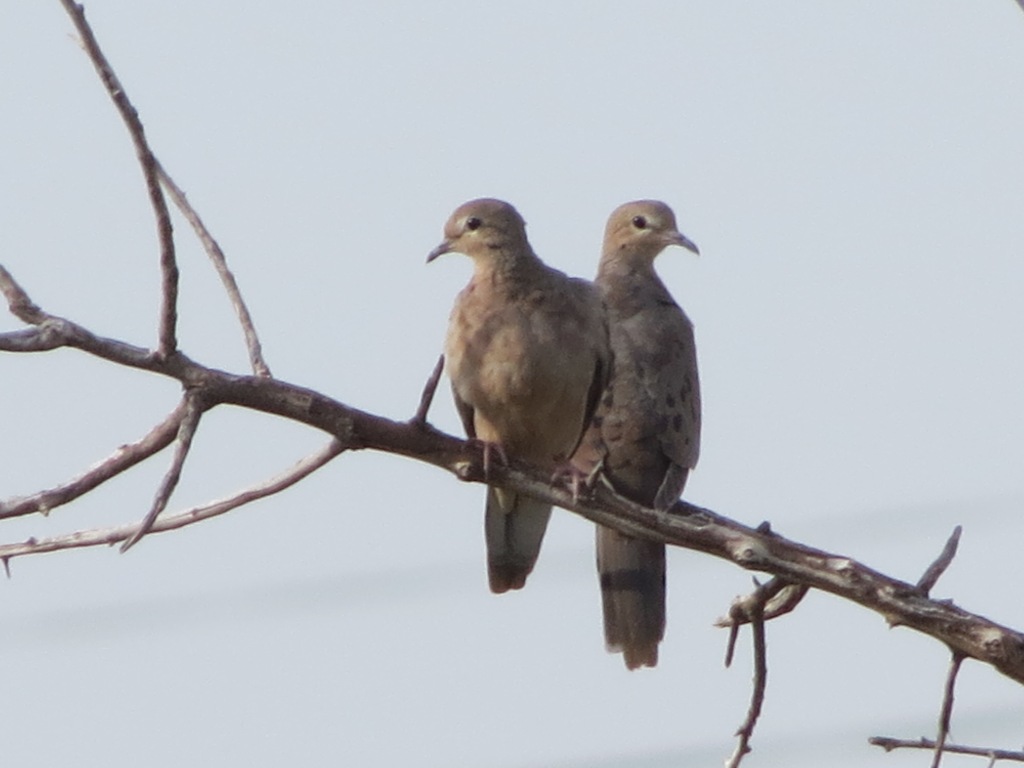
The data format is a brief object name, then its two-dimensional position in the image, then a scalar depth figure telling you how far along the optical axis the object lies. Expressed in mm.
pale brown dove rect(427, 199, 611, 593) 9180
